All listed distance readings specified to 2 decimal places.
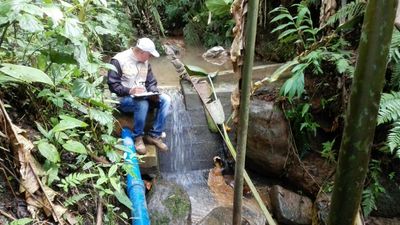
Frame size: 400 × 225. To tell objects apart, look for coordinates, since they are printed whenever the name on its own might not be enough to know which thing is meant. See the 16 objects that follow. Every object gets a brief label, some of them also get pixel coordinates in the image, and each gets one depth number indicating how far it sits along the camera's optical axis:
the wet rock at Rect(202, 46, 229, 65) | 7.91
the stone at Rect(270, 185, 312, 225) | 4.20
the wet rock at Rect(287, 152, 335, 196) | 4.36
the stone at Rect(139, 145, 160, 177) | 4.58
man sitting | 4.34
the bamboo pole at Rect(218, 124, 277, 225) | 1.72
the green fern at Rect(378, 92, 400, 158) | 3.16
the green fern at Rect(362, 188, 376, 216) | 3.63
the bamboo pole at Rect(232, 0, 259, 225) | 1.61
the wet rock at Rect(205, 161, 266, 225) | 3.79
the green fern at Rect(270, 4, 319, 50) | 4.26
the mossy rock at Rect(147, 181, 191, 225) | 3.65
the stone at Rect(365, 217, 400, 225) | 3.80
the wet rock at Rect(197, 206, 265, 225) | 3.44
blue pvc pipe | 3.26
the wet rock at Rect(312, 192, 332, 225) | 3.89
